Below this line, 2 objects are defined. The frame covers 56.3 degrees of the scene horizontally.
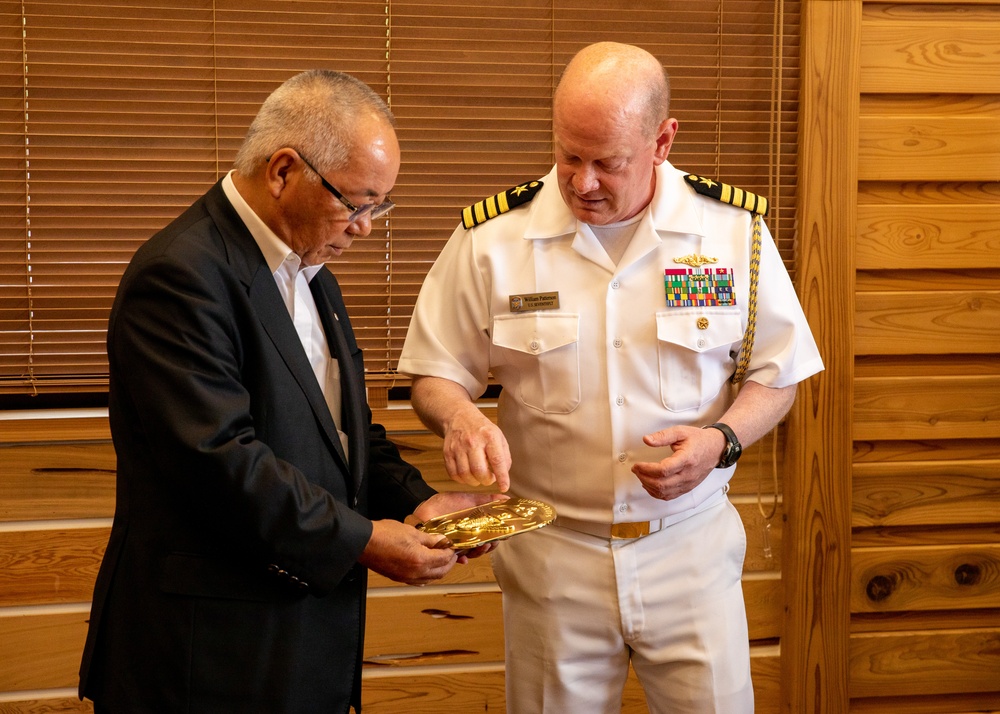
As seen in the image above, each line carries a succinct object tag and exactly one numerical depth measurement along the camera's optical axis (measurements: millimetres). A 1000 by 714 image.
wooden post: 2521
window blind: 2355
